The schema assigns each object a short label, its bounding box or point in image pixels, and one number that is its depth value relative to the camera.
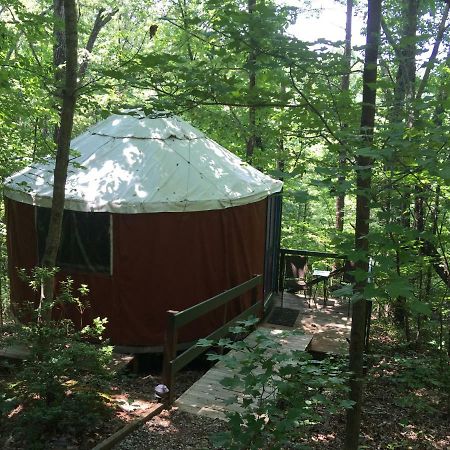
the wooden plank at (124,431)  3.17
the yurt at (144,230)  5.56
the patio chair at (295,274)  8.08
